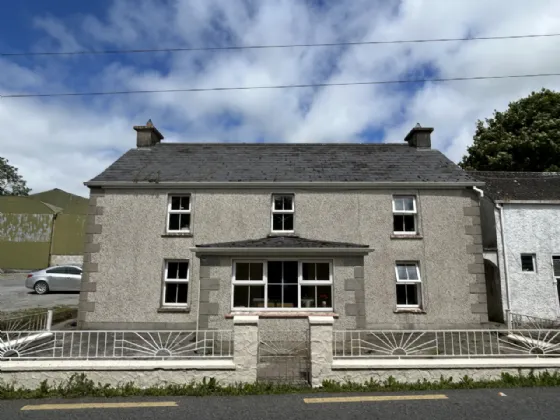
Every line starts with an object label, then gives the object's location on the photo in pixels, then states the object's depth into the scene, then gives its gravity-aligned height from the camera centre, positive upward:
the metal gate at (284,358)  7.33 -1.79
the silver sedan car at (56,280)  20.33 -0.15
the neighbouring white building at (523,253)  14.63 +1.03
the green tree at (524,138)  25.88 +9.74
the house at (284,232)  13.49 +1.70
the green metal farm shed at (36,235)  33.44 +3.72
